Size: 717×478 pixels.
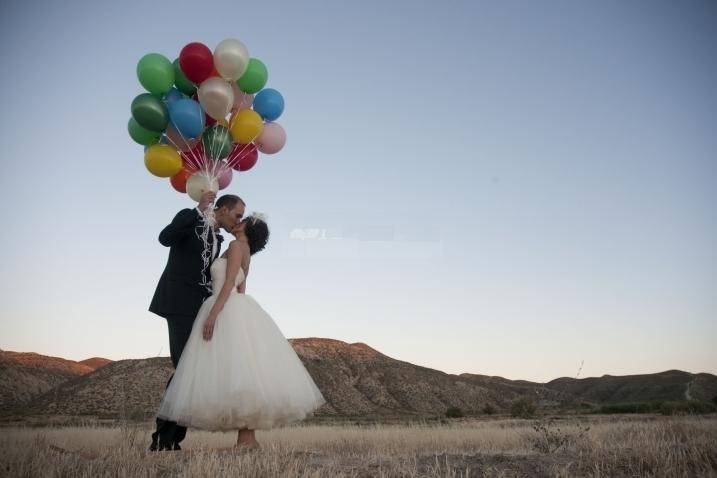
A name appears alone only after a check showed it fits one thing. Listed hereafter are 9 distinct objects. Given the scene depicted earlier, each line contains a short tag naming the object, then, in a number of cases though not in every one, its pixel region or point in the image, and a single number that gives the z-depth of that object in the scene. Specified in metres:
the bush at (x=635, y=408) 33.94
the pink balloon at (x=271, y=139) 7.45
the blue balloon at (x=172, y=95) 6.84
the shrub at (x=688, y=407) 29.23
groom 5.92
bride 5.12
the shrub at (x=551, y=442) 6.80
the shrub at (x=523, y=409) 29.00
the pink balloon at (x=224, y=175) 7.03
